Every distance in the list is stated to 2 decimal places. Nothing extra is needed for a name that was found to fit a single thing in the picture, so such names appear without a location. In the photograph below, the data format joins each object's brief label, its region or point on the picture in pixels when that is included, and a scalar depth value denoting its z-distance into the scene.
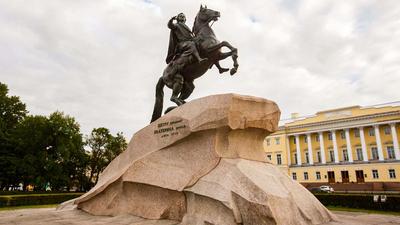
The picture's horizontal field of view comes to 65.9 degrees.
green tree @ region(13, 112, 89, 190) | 37.44
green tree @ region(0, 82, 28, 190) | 36.84
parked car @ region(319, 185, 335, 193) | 42.83
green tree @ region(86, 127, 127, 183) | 48.50
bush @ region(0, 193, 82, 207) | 21.16
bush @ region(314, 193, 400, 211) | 17.23
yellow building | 54.97
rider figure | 9.30
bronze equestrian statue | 9.19
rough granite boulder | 6.14
